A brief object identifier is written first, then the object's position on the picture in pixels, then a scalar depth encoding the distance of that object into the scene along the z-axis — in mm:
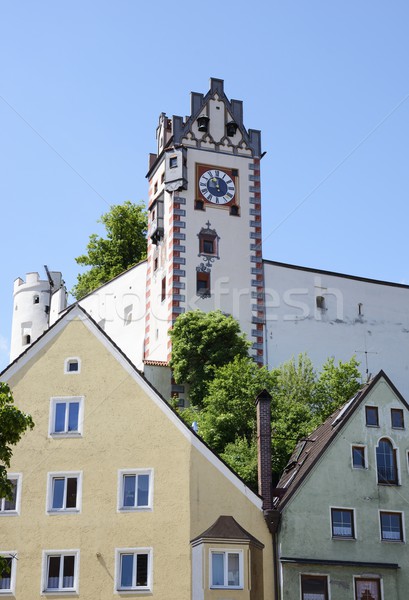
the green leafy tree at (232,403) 57156
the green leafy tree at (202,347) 70438
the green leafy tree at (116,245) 98250
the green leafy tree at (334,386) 64875
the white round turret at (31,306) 106688
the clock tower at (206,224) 74938
